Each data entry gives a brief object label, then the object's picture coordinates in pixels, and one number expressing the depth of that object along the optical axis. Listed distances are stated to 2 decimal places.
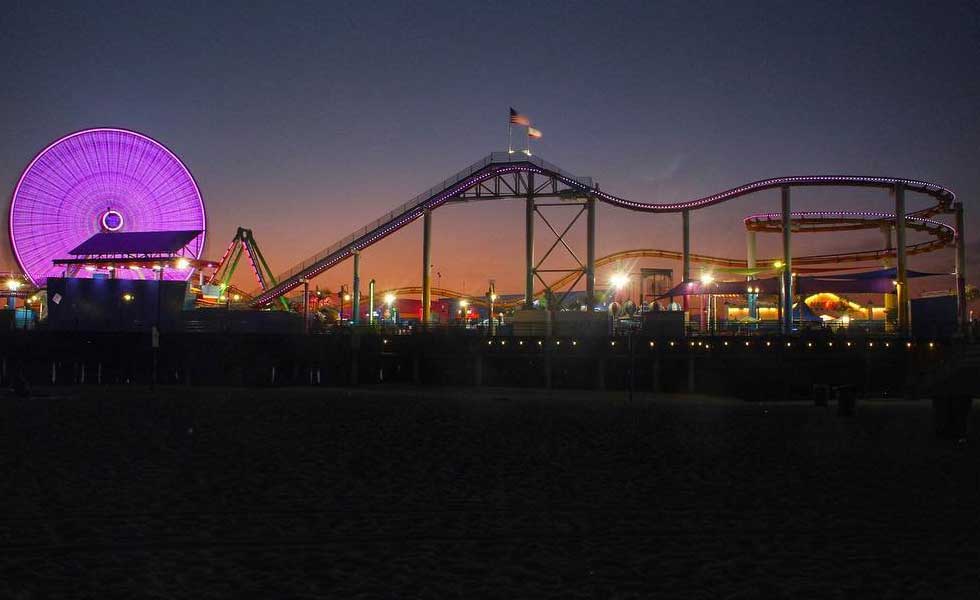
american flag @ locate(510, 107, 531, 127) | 49.84
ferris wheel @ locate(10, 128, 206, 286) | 58.12
